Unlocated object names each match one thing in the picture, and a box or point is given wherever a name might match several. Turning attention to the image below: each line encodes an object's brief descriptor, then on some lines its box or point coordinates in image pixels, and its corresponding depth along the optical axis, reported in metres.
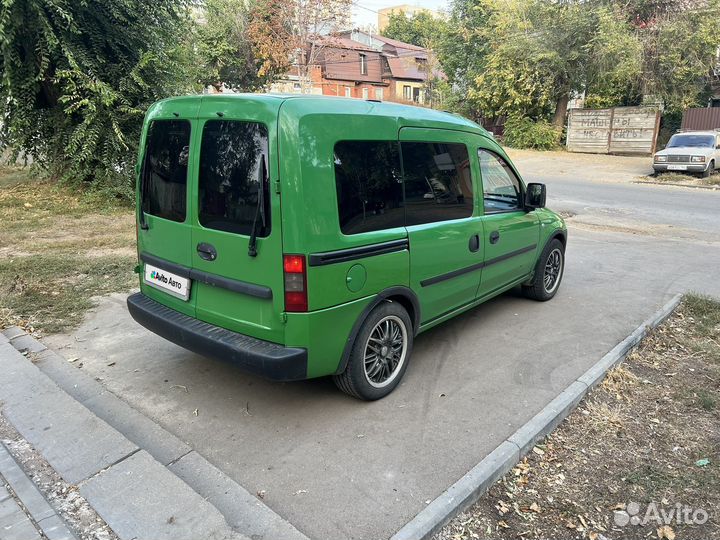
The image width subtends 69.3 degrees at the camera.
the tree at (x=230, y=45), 33.75
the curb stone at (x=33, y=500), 2.42
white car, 16.50
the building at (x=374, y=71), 51.50
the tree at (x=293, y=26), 33.75
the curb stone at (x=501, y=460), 2.46
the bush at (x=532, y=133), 26.55
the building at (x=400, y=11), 76.10
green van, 2.97
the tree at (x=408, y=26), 68.19
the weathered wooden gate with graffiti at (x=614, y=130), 23.62
